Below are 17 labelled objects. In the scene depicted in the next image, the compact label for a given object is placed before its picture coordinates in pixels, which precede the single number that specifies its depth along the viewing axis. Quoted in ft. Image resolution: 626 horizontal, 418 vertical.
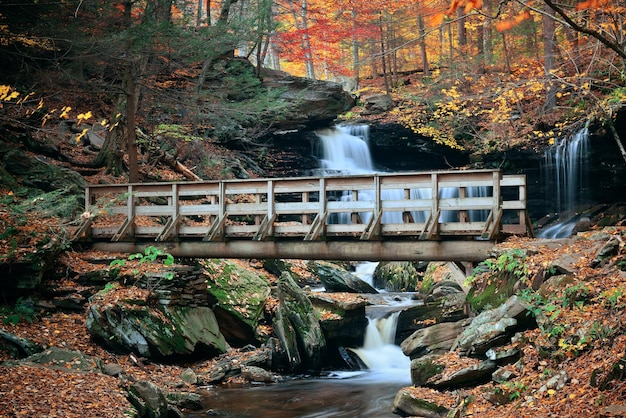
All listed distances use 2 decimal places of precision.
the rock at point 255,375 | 35.35
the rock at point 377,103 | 86.58
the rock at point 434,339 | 32.50
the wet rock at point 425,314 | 40.32
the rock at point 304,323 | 40.09
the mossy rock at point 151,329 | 33.22
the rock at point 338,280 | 53.57
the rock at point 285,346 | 38.88
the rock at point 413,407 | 25.08
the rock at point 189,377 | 33.19
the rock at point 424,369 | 28.02
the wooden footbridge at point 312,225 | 34.09
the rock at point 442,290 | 46.32
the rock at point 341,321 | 42.65
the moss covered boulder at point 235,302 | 41.27
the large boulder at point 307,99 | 79.77
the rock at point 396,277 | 58.39
